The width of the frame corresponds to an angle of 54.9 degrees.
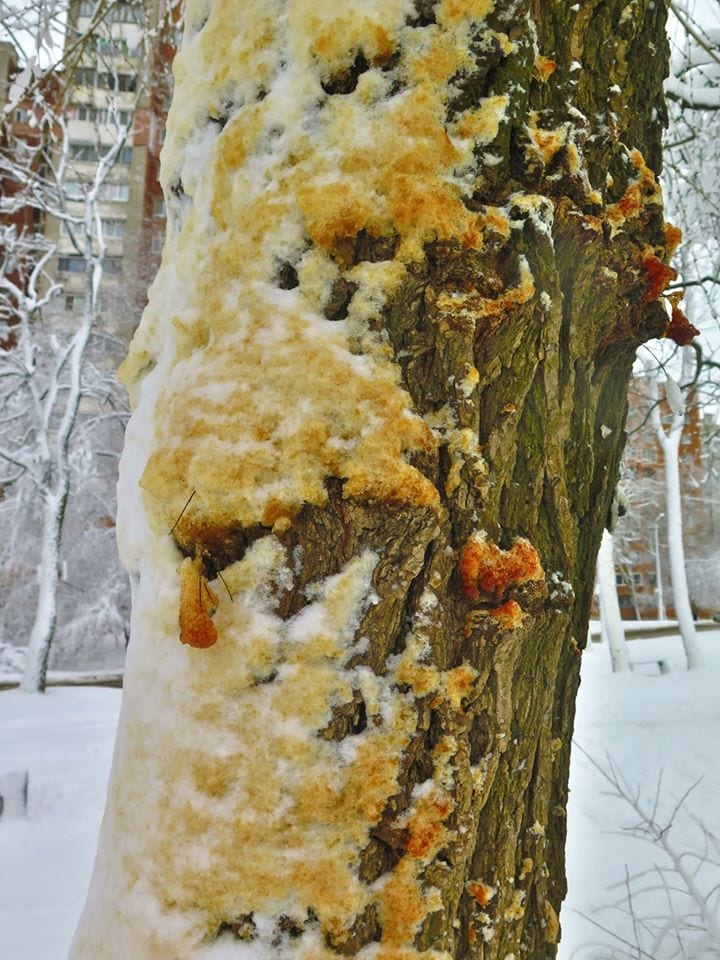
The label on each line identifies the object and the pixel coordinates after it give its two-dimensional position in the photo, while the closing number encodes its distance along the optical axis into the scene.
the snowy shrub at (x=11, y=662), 13.66
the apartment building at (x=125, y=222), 15.14
